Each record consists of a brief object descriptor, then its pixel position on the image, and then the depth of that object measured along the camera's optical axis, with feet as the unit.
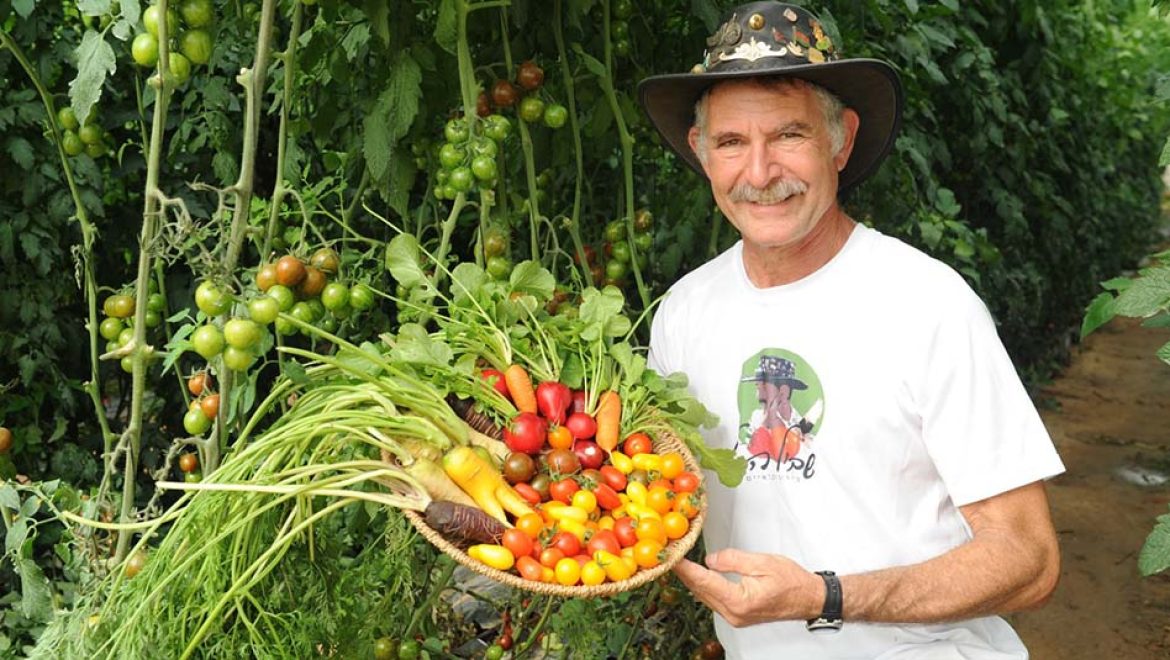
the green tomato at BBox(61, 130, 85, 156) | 6.82
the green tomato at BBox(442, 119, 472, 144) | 6.57
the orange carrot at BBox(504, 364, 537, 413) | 5.79
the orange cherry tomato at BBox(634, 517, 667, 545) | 5.28
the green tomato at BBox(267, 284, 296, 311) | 5.89
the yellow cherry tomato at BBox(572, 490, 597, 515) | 5.36
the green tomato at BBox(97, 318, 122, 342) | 6.79
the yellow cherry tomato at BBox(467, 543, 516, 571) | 5.04
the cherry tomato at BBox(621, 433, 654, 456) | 5.81
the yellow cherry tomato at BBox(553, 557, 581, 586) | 5.06
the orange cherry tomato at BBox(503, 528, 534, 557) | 5.13
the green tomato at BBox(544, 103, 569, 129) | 7.30
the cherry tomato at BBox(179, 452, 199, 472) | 7.15
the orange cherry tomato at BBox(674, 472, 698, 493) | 5.57
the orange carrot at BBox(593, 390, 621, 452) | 5.79
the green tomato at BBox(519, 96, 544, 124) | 7.29
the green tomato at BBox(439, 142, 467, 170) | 6.59
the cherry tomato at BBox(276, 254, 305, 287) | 5.89
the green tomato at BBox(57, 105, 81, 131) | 6.64
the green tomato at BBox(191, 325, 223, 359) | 5.32
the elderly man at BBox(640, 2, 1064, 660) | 6.03
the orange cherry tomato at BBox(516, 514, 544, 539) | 5.24
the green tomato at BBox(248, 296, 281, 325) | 5.32
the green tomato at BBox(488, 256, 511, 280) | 6.88
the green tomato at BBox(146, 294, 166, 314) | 7.23
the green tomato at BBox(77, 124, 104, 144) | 6.56
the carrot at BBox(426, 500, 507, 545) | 5.06
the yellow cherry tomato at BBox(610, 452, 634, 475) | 5.68
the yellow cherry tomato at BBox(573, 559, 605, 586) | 5.05
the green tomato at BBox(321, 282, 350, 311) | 6.07
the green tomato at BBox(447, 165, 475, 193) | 6.56
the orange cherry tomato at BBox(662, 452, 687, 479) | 5.57
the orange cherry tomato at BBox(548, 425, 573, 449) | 5.65
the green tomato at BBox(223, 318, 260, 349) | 5.27
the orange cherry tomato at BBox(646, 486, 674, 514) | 5.42
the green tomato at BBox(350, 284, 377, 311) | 6.37
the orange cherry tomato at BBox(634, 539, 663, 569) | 5.17
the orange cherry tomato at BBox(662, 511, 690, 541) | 5.34
